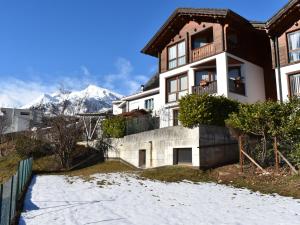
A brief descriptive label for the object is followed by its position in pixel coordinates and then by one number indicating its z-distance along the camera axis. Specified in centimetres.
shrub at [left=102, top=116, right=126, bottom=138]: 1860
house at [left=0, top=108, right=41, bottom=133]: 4628
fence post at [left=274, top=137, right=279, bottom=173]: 1115
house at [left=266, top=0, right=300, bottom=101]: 1655
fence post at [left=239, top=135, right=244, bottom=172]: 1186
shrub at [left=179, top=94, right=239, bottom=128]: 1369
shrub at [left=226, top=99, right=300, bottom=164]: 1152
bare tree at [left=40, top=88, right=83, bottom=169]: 1812
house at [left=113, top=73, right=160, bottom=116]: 2410
